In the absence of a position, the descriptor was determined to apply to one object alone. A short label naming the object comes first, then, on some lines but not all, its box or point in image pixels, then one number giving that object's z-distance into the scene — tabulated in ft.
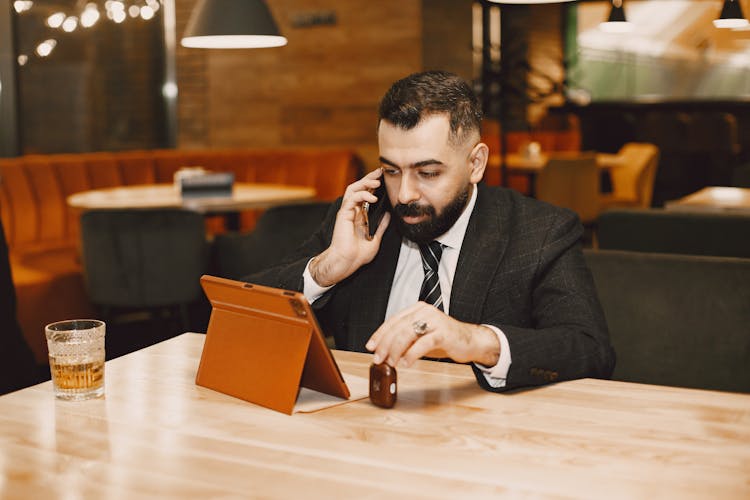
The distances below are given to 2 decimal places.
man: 6.05
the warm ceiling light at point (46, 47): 21.54
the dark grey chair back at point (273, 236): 13.97
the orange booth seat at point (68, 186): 15.51
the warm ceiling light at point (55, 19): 21.93
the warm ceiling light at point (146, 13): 25.89
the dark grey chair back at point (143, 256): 13.80
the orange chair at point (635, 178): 25.39
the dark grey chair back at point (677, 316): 7.21
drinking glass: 4.98
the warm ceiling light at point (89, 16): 23.33
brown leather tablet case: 4.64
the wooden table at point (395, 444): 3.72
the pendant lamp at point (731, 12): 20.48
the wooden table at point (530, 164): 24.76
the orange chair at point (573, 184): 21.70
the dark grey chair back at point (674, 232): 9.63
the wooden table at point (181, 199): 15.07
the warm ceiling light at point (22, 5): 20.74
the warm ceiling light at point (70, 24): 22.57
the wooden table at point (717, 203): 13.85
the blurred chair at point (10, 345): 7.23
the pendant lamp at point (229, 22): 13.03
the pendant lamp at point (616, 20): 26.43
